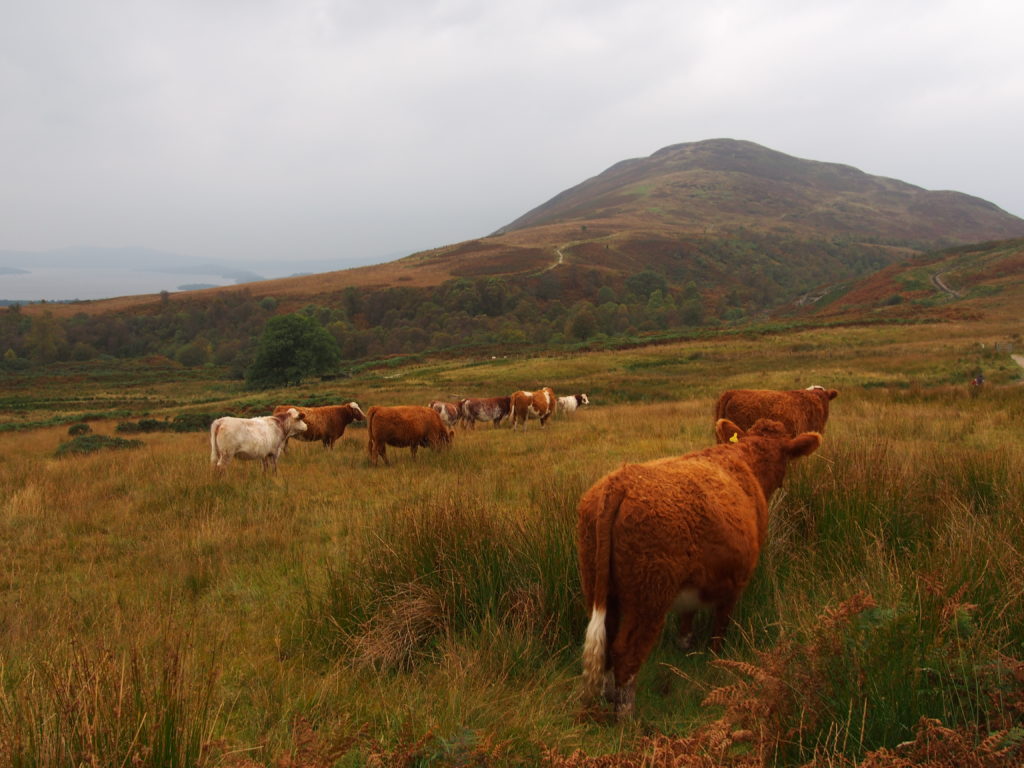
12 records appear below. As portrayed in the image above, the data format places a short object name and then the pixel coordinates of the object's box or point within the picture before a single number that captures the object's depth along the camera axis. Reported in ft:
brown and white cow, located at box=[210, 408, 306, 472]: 35.94
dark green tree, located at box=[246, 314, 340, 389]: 170.60
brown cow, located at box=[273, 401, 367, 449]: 46.73
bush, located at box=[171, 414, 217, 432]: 79.15
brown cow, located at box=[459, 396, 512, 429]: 64.80
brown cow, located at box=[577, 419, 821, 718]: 9.95
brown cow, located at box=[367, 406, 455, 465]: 39.14
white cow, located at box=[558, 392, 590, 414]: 70.28
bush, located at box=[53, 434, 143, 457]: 53.01
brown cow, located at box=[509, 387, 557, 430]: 59.77
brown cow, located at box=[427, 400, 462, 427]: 62.28
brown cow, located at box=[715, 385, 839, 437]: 29.91
